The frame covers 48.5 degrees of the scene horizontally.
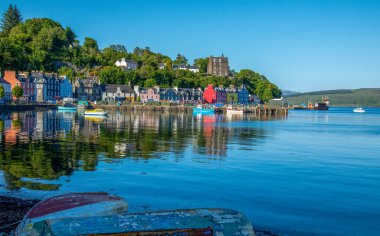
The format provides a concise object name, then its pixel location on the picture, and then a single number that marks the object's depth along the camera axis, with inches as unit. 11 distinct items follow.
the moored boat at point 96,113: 3708.9
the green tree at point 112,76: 6835.1
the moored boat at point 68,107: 4753.9
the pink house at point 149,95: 6894.7
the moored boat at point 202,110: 5684.1
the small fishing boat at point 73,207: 418.4
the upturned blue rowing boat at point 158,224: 327.0
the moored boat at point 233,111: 6005.9
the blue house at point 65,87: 5880.9
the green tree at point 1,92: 4288.4
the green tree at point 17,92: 4762.1
